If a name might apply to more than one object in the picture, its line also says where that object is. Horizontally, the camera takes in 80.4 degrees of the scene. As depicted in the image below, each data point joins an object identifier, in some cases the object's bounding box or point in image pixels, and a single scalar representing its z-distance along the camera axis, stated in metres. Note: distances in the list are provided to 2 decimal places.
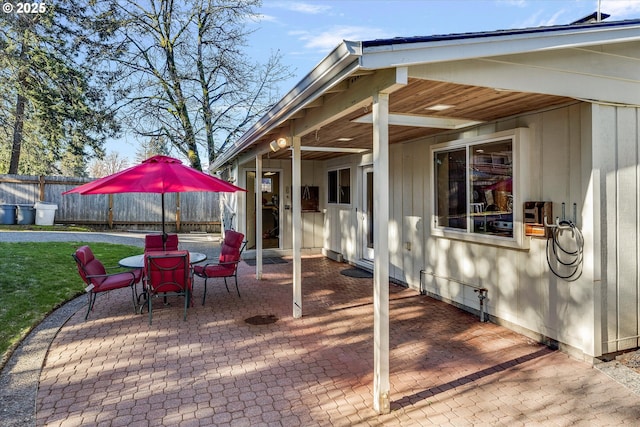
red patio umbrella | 4.74
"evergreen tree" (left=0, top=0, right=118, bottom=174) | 14.28
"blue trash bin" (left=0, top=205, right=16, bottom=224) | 13.41
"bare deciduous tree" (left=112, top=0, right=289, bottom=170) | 16.02
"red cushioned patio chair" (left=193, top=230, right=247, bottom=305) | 5.87
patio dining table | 5.22
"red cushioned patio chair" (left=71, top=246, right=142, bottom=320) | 4.91
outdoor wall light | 5.09
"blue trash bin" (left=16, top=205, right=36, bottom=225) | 13.59
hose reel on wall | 3.64
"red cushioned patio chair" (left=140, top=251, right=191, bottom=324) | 4.89
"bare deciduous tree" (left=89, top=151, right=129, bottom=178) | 34.56
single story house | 2.85
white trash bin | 13.69
